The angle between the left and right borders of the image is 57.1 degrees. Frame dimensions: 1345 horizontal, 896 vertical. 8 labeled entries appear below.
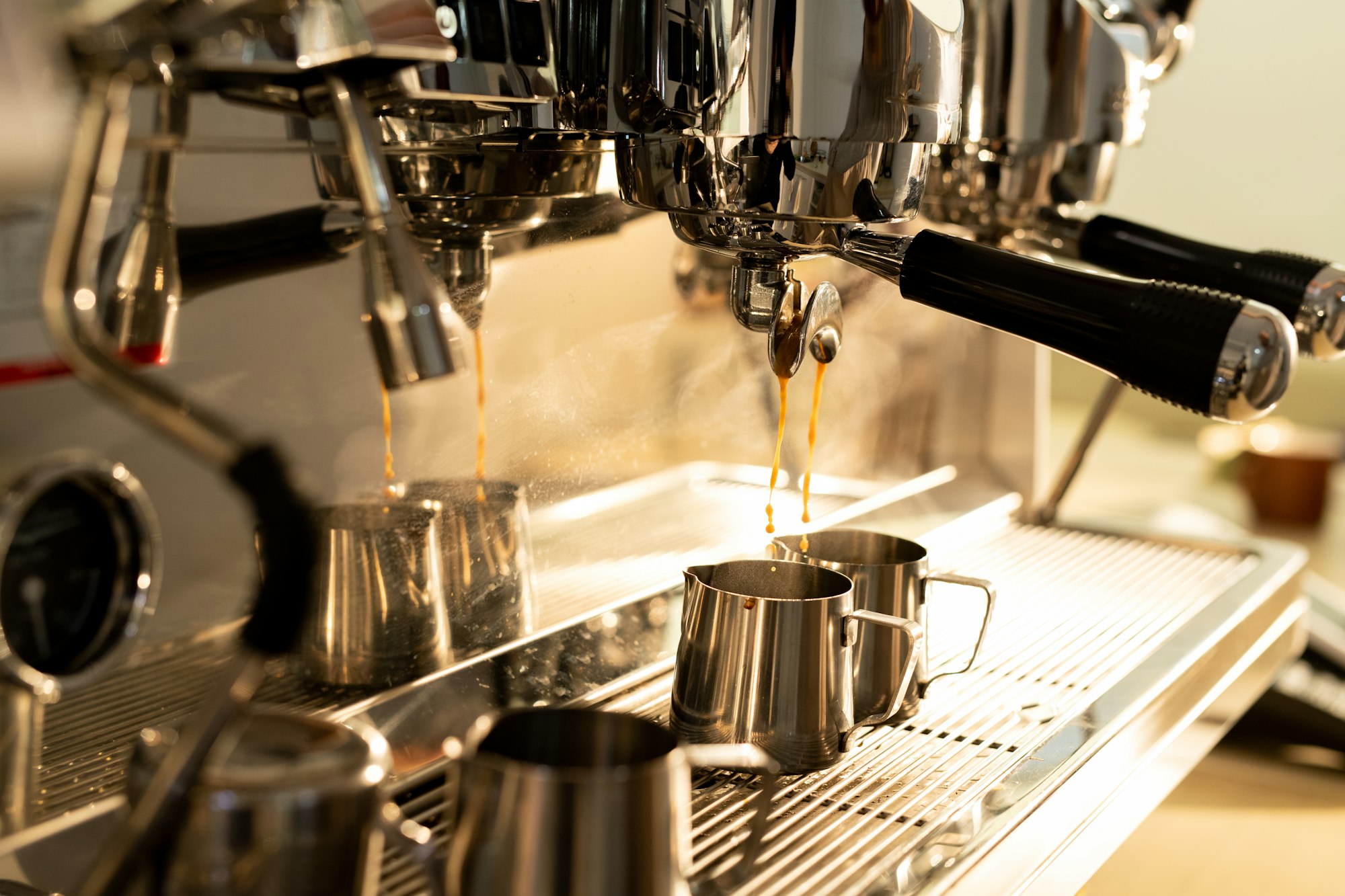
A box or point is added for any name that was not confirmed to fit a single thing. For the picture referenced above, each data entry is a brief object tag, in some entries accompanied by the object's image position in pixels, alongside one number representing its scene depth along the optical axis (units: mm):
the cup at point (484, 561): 579
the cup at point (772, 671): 509
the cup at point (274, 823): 317
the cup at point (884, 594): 575
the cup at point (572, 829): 341
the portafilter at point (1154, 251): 602
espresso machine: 338
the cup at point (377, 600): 519
